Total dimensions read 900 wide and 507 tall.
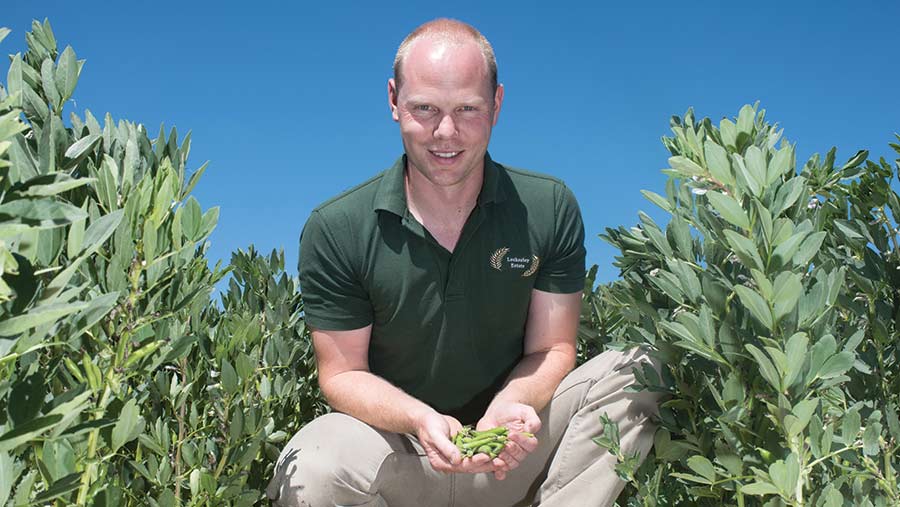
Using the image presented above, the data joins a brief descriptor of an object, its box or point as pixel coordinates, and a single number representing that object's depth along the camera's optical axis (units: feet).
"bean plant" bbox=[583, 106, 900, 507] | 3.92
